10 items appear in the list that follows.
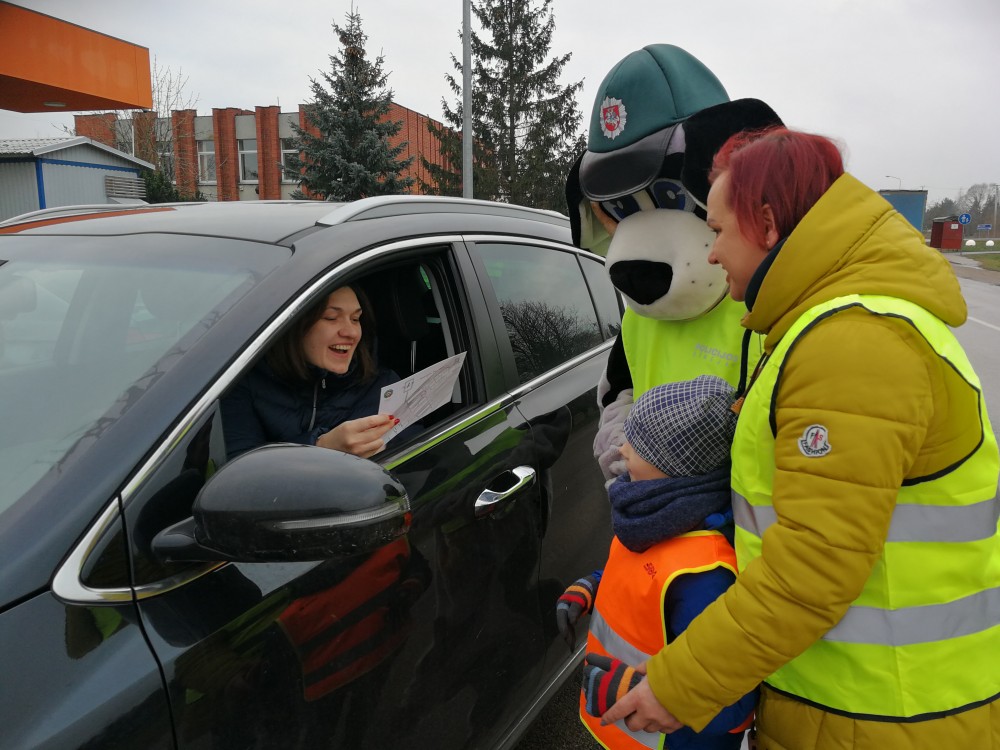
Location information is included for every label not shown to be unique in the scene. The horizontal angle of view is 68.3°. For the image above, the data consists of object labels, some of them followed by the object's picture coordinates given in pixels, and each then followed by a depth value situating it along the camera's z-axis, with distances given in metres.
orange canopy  12.06
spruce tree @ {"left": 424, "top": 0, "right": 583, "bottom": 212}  24.09
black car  1.08
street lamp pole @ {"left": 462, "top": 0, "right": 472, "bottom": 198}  13.88
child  1.29
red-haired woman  1.01
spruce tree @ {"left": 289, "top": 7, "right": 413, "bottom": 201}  17.25
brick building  35.12
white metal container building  18.41
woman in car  1.71
